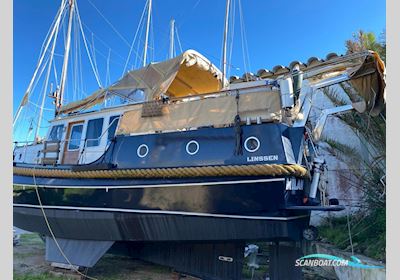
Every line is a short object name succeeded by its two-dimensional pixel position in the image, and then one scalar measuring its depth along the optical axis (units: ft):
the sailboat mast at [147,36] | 28.82
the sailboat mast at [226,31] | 22.16
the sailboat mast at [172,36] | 35.17
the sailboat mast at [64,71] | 27.09
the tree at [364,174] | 19.42
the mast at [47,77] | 25.74
